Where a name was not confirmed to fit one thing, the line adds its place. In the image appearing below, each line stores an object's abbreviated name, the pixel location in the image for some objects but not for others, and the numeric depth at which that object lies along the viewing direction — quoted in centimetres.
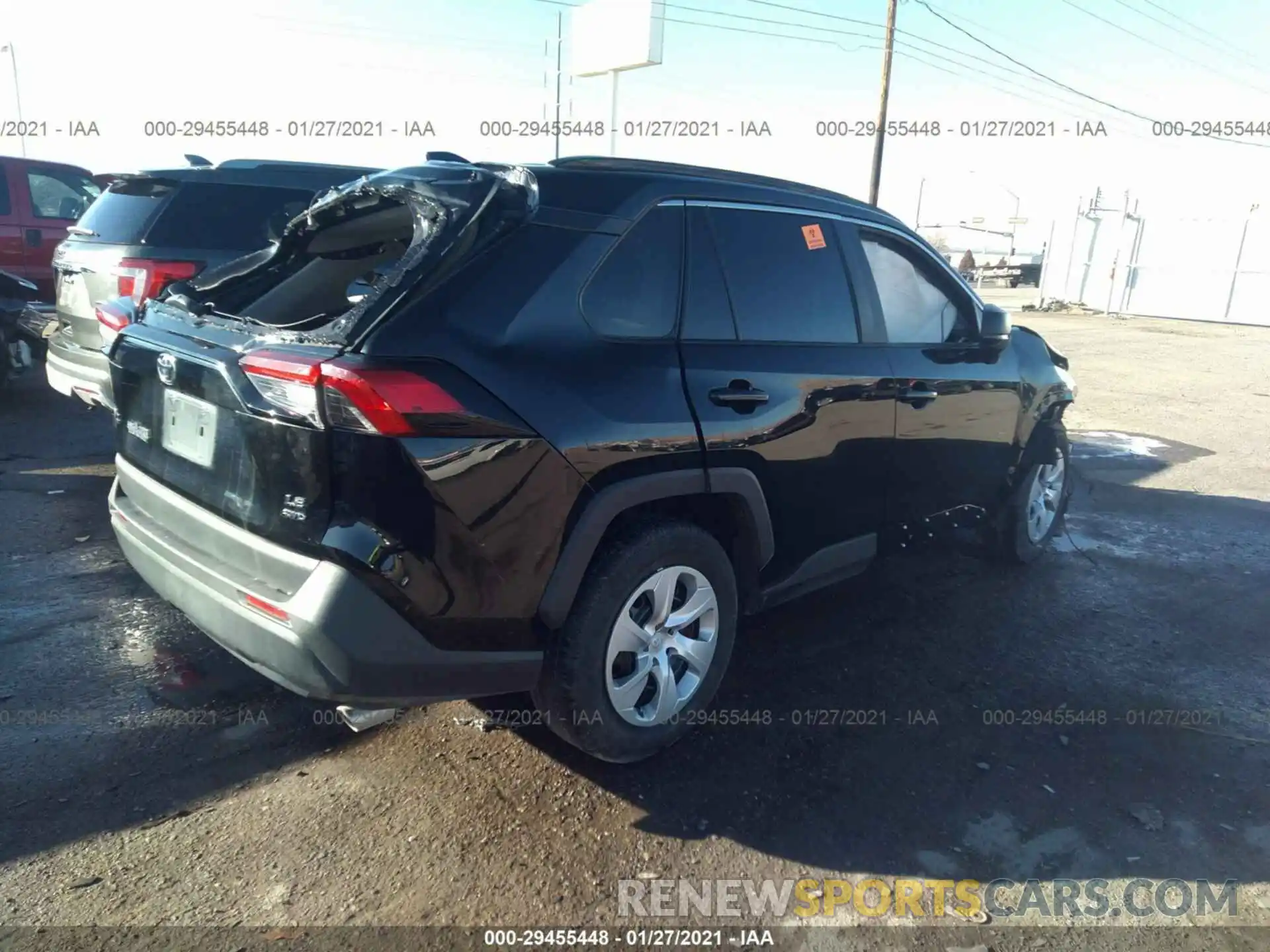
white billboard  2486
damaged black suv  238
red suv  978
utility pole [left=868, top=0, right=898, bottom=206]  2306
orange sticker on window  364
